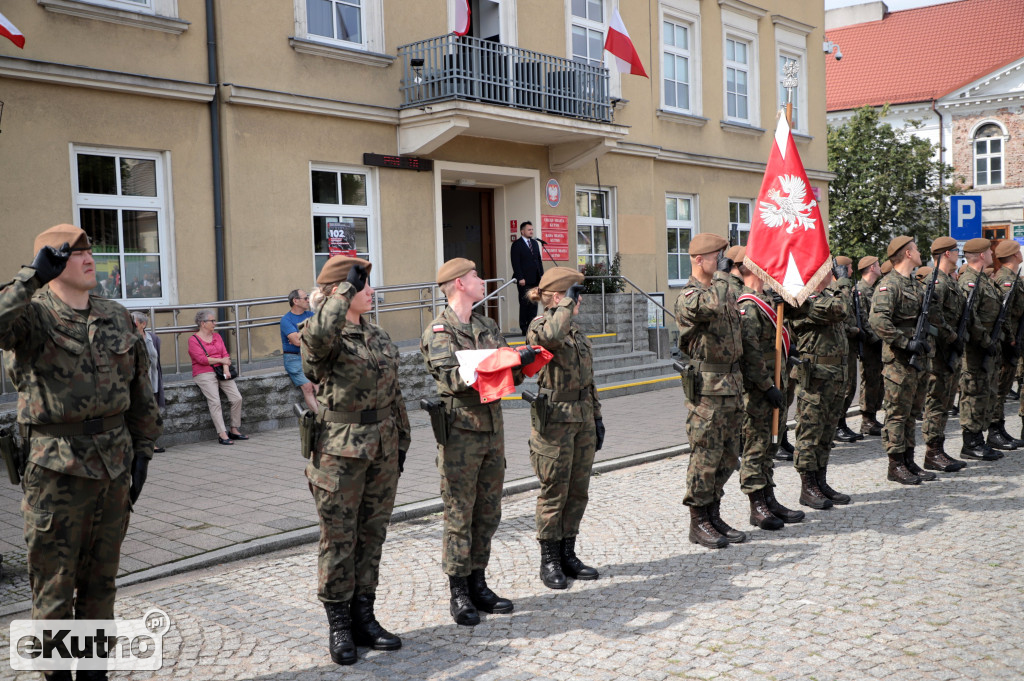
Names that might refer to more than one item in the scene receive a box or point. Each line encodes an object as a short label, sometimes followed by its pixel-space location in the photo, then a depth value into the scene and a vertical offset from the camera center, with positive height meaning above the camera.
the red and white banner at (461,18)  13.88 +4.28
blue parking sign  13.56 +0.95
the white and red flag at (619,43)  15.70 +4.32
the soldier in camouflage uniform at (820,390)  7.17 -0.84
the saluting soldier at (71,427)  3.80 -0.51
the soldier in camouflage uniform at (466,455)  4.95 -0.88
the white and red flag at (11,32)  8.92 +2.77
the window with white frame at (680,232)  19.97 +1.30
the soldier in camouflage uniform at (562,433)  5.45 -0.85
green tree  29.86 +3.10
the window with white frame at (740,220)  21.53 +1.63
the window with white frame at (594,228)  17.77 +1.29
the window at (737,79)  21.12 +4.93
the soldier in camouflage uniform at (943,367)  8.57 -0.85
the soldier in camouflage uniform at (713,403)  6.19 -0.79
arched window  37.88 +5.25
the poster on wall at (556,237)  16.73 +1.06
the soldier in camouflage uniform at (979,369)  9.24 -0.92
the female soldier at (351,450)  4.41 -0.74
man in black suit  14.63 +0.53
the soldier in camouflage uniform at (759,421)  6.58 -1.01
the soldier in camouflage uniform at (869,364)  10.57 -0.97
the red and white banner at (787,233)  7.23 +0.44
